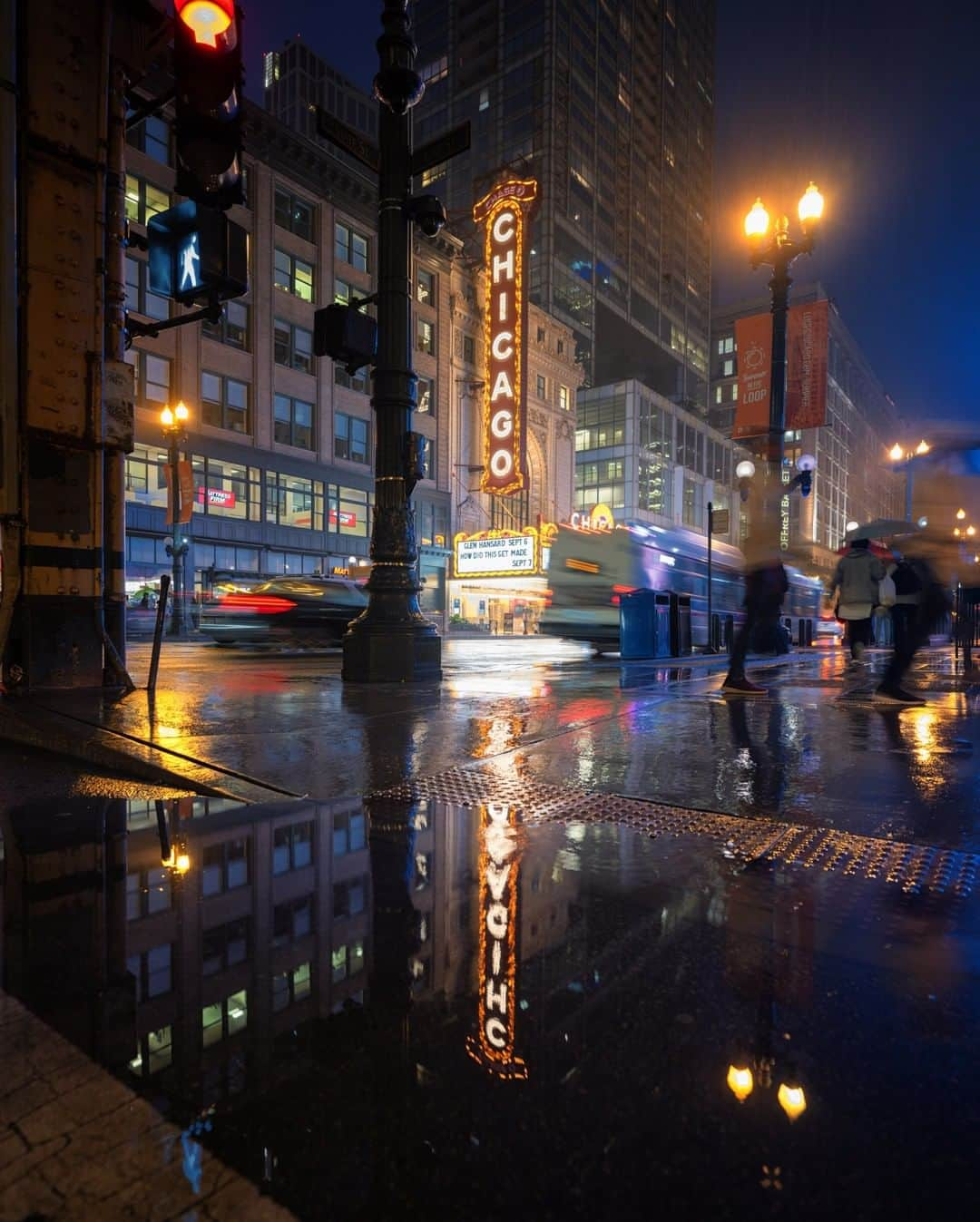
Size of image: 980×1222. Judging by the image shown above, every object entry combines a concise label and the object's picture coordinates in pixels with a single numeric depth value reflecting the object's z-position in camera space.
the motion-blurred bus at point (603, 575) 16.55
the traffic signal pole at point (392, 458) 7.99
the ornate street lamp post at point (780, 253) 12.98
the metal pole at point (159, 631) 6.09
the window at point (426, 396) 42.06
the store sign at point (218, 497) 31.12
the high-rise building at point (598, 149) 65.50
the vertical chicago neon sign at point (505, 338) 37.03
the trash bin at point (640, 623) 14.76
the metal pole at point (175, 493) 21.45
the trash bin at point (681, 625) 15.85
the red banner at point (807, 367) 14.41
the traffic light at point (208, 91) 4.41
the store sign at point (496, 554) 38.75
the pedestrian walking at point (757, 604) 7.55
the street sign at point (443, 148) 7.78
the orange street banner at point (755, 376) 13.70
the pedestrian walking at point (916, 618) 6.21
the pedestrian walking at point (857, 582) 10.30
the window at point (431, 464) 41.60
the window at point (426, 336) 41.91
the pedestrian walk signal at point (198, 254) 6.02
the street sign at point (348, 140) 7.50
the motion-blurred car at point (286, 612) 15.98
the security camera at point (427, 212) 7.83
